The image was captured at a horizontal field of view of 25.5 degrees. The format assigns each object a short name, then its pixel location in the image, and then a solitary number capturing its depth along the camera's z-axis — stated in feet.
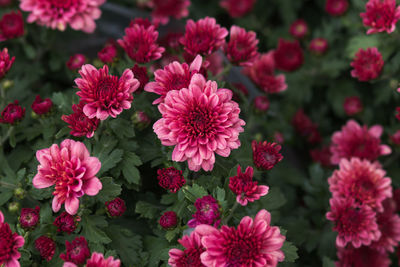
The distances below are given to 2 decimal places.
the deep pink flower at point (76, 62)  2.41
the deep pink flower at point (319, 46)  2.85
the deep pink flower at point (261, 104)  2.52
